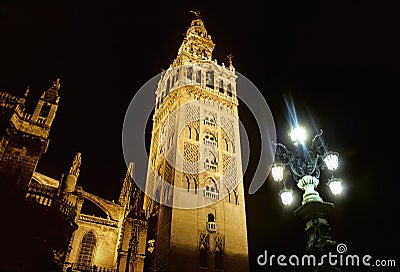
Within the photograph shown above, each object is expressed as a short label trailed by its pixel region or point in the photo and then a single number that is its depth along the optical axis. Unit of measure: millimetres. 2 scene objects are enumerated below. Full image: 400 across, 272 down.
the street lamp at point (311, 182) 9180
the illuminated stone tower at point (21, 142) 19234
